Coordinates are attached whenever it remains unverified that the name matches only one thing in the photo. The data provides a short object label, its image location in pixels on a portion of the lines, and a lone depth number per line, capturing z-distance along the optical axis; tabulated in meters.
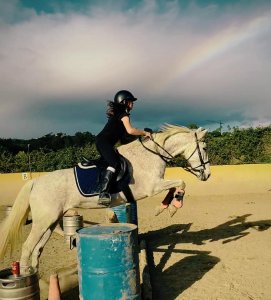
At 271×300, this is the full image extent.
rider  5.63
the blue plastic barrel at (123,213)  7.11
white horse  5.62
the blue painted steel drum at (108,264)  4.01
